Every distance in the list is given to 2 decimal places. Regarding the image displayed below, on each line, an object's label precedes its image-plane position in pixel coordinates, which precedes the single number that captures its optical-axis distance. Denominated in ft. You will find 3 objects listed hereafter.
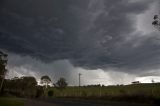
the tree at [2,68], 111.63
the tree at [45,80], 205.58
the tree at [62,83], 179.21
